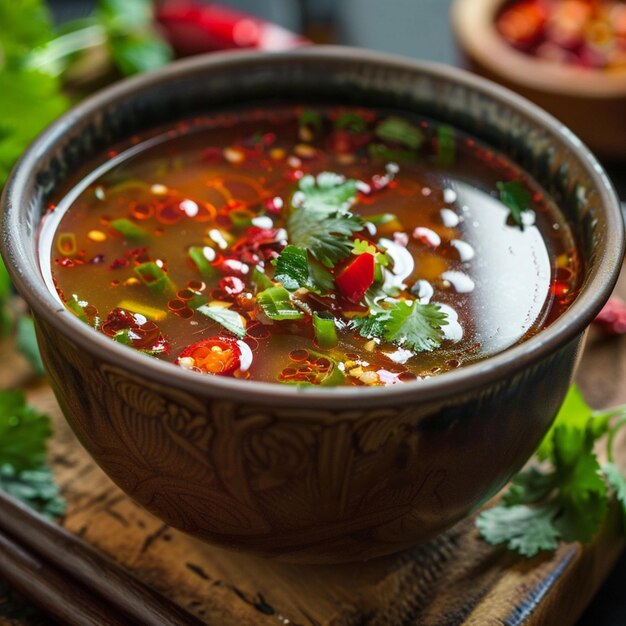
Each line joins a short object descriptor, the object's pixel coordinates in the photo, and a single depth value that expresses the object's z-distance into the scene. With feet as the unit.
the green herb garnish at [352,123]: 1.63
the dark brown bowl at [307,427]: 1.19
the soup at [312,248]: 1.33
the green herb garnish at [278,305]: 1.34
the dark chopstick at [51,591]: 1.35
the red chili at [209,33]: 2.20
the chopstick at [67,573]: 1.34
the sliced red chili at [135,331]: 1.33
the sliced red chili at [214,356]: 1.30
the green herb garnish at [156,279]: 1.39
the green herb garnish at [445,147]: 1.58
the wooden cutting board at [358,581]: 1.38
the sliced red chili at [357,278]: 1.38
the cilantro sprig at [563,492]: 1.43
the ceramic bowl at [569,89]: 2.13
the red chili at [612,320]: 1.67
